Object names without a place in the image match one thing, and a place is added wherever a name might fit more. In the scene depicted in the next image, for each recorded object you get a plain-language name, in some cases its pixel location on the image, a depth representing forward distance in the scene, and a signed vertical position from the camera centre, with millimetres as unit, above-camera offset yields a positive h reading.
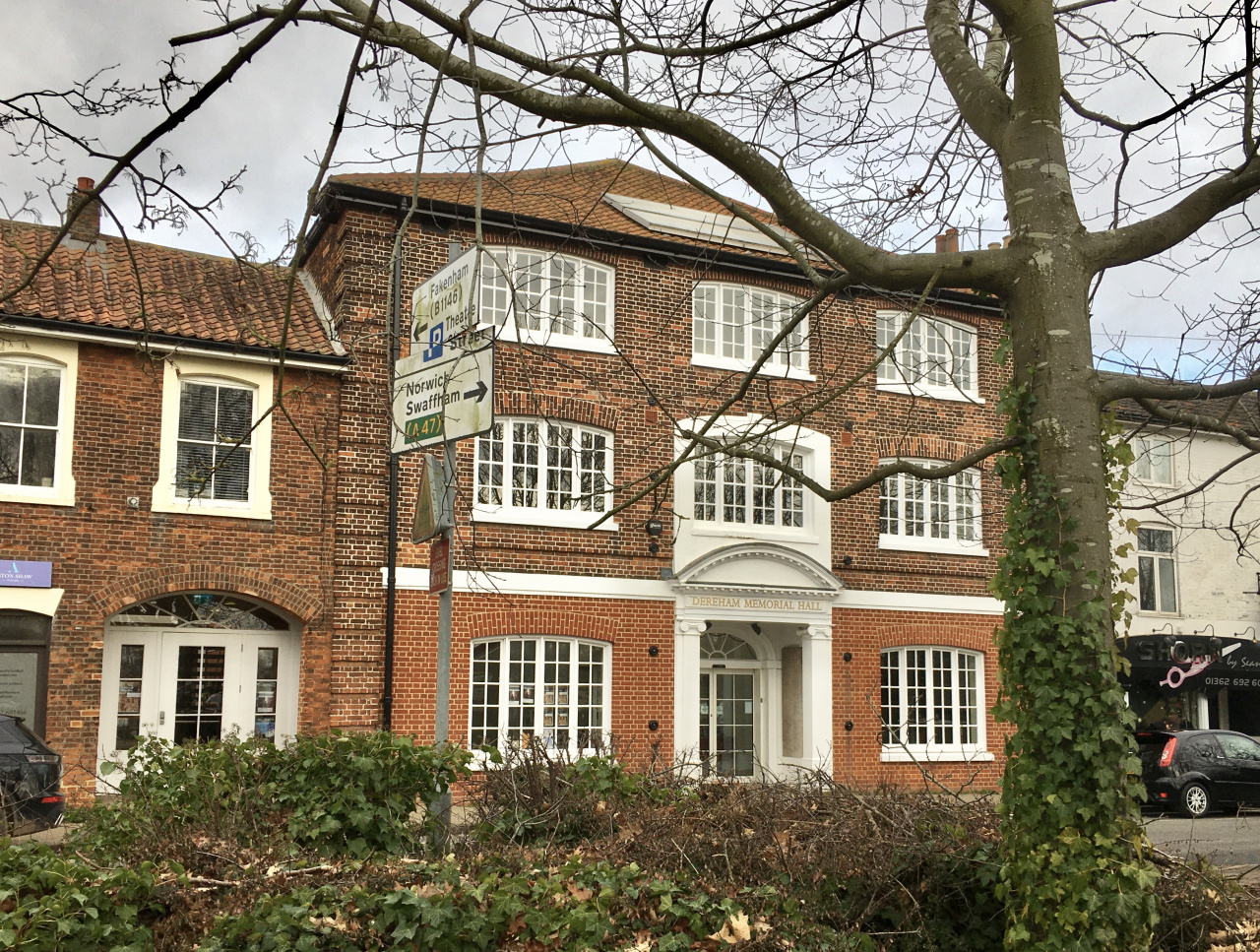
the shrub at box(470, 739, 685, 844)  6559 -868
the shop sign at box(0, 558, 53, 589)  15047 +862
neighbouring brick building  15328 +1680
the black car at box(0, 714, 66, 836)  12055 -1332
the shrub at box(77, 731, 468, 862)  6051 -808
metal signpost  6500 +1424
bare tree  5484 +1627
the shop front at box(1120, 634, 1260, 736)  24891 -530
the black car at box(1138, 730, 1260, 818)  18672 -1940
